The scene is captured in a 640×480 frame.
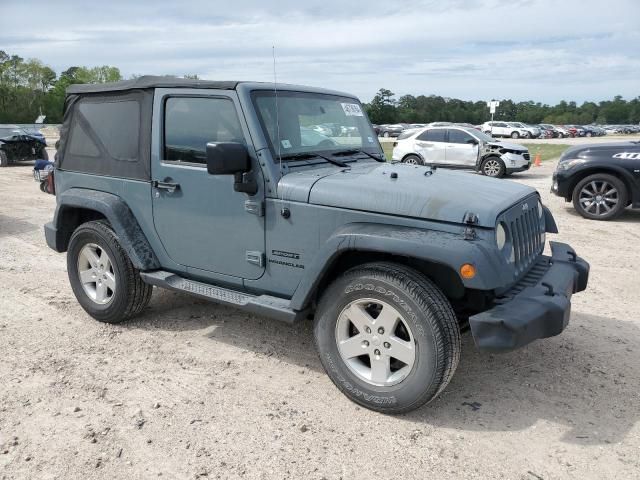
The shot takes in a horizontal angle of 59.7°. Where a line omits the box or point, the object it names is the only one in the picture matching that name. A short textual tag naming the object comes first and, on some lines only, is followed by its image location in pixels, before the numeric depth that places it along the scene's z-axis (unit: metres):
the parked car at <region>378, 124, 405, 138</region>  47.85
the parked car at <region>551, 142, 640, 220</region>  8.99
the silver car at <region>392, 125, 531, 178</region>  15.45
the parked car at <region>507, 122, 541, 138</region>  47.72
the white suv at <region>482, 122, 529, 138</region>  45.02
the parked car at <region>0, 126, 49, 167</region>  17.95
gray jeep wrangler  3.09
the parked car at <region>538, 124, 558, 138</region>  54.72
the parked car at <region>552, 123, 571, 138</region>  57.75
